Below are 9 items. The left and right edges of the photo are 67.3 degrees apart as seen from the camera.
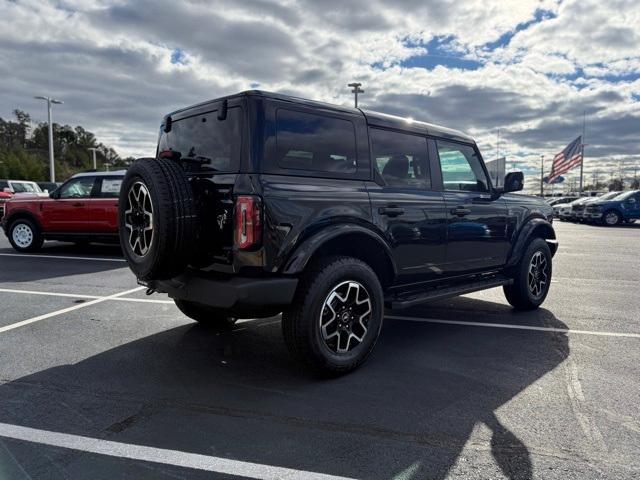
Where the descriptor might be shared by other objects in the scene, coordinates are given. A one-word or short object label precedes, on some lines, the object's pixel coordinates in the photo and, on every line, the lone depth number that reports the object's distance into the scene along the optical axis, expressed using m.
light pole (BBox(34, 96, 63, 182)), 33.72
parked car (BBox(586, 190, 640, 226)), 22.16
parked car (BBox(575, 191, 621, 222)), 23.33
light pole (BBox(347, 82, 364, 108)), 24.84
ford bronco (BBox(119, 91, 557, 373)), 3.22
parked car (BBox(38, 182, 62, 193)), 27.38
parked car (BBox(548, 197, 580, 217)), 34.62
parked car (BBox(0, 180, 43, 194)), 20.25
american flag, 37.84
